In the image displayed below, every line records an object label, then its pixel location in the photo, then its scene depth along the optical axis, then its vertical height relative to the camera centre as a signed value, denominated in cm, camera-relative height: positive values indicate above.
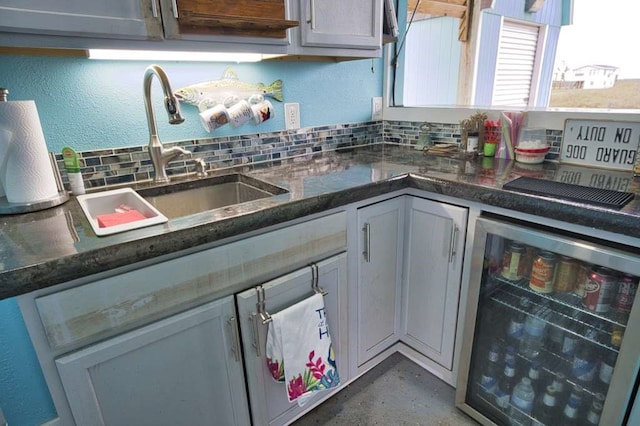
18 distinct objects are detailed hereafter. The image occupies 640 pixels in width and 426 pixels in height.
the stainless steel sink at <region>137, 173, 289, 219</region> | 132 -33
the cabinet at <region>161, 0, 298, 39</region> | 102 +25
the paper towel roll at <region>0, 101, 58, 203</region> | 95 -12
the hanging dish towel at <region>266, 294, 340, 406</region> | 108 -75
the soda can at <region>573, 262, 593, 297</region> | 104 -53
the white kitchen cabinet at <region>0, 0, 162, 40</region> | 84 +22
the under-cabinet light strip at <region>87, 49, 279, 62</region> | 119 +18
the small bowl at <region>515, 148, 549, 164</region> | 146 -23
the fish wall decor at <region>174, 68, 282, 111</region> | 140 +5
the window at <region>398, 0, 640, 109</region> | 275 +41
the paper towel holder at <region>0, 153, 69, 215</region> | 99 -26
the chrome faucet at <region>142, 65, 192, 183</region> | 109 -5
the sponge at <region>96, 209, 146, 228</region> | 103 -32
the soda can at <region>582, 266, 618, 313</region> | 98 -53
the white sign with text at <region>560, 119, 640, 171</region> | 127 -18
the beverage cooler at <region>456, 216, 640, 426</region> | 94 -71
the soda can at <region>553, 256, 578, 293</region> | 107 -53
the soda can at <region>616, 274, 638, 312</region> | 92 -50
